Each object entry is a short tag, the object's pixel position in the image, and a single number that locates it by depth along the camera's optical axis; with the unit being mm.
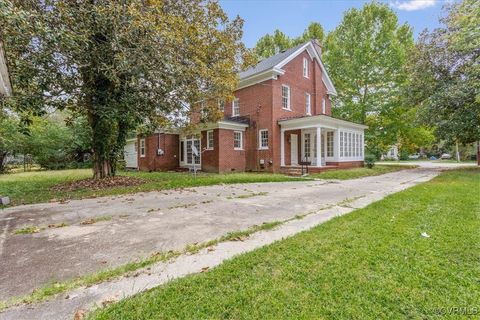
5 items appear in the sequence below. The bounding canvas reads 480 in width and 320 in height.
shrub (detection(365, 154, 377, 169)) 19328
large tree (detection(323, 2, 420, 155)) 22656
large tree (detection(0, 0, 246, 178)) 7387
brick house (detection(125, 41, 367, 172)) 16234
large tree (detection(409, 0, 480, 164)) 16031
